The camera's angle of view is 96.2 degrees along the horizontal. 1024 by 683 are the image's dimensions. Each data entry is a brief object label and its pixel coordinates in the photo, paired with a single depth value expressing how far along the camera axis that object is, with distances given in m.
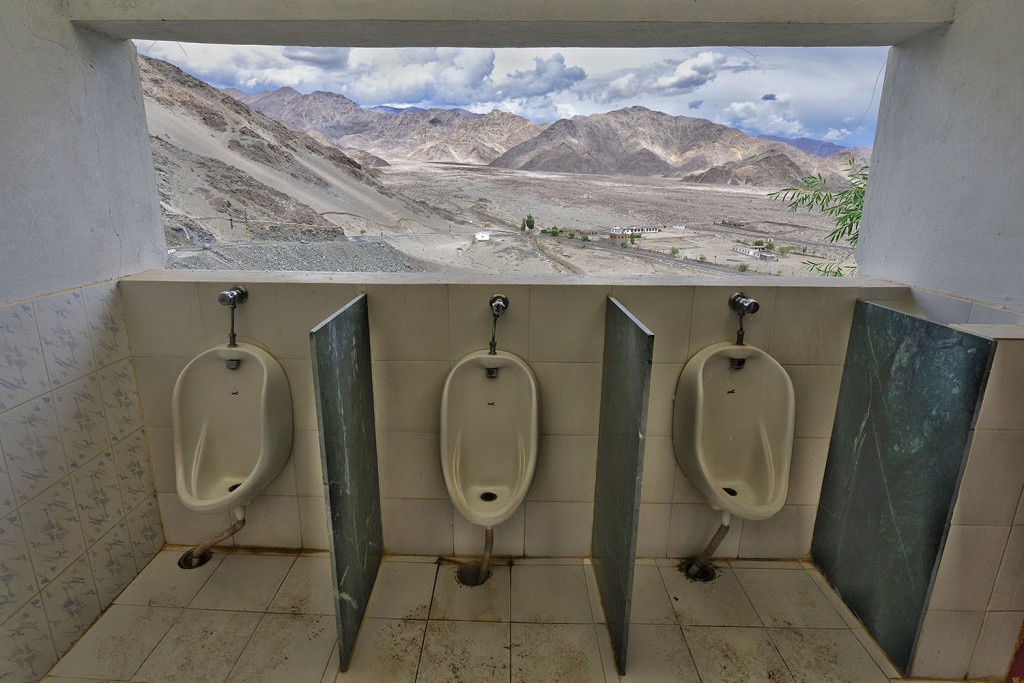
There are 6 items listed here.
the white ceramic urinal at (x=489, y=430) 1.69
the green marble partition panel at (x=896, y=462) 1.29
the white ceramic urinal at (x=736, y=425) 1.68
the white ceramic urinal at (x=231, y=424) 1.68
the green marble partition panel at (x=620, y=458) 1.27
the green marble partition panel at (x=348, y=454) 1.28
